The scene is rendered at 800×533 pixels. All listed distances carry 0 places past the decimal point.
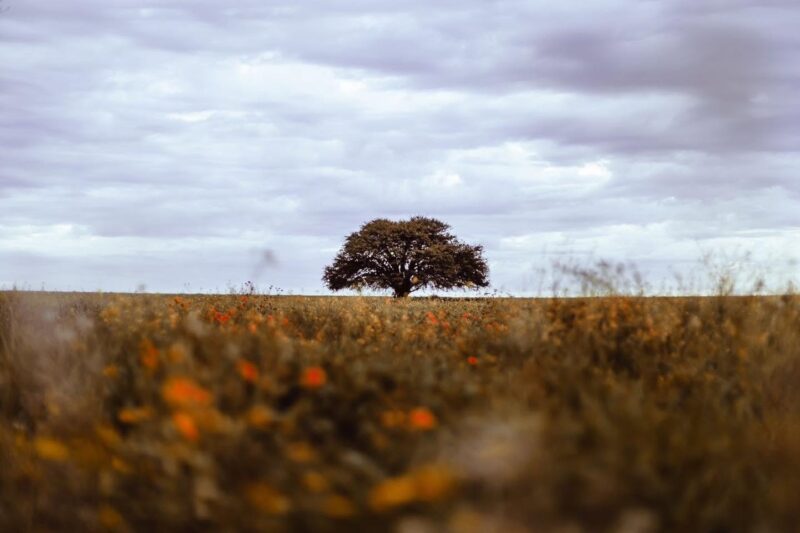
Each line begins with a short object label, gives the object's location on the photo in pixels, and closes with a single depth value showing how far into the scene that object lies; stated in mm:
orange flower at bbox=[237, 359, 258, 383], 4160
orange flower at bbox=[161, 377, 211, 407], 3614
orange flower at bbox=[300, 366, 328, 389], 4103
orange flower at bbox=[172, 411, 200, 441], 3600
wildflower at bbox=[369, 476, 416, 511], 2875
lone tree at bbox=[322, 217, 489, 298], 38938
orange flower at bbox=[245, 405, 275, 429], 3707
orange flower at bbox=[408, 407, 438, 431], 3539
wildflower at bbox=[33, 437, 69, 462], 4266
